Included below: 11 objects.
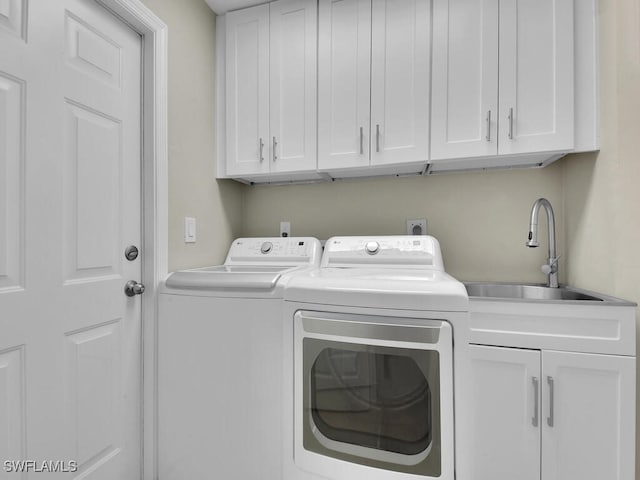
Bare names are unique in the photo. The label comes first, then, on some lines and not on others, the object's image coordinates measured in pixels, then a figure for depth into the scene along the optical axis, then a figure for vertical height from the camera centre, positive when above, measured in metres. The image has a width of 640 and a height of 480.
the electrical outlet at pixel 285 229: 2.21 +0.06
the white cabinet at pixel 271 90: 1.84 +0.86
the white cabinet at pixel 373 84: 1.67 +0.82
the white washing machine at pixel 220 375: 1.29 -0.57
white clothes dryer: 1.09 -0.49
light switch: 1.70 +0.04
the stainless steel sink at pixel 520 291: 1.61 -0.27
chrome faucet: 1.58 -0.03
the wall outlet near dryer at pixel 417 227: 1.97 +0.07
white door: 1.01 +0.00
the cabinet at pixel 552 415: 1.20 -0.67
